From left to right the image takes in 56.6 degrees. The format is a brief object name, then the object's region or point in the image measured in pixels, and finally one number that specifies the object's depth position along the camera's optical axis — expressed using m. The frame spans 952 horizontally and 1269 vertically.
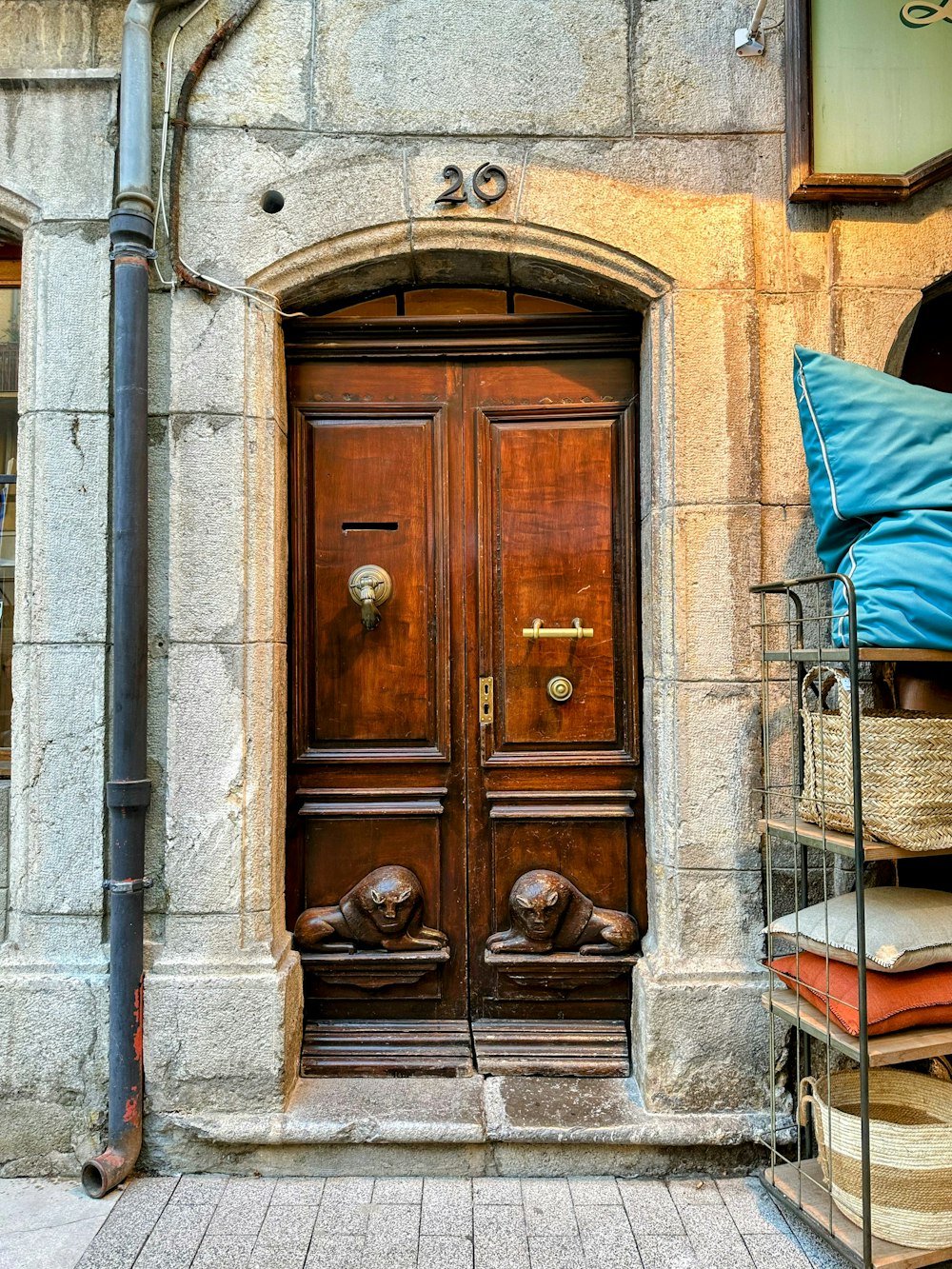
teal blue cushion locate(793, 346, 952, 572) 2.63
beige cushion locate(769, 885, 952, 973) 2.51
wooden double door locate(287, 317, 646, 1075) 3.36
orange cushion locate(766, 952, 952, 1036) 2.47
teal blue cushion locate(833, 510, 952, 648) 2.47
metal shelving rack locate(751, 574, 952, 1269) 2.43
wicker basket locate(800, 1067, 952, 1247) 2.49
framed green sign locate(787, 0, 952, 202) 3.11
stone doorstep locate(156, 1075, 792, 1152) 2.95
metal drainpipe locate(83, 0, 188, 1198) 2.99
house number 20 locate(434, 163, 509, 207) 3.14
